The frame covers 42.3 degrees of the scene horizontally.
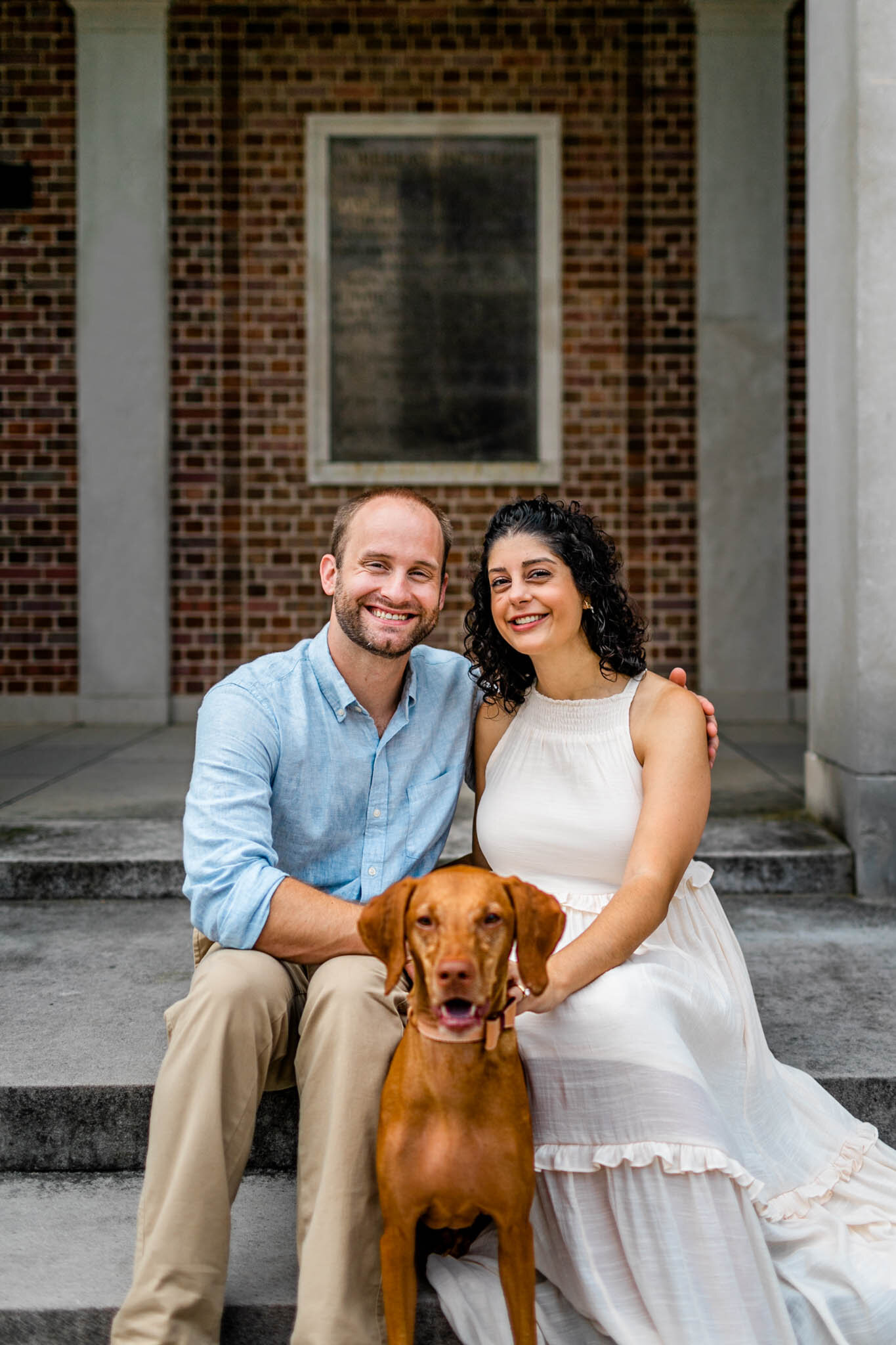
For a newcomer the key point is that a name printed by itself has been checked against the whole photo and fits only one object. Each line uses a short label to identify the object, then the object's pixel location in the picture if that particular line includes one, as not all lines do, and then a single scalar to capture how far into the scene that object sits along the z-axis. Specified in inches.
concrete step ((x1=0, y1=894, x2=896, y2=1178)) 103.7
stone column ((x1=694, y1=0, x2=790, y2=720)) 281.9
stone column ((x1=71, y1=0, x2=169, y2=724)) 280.7
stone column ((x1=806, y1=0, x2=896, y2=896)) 154.3
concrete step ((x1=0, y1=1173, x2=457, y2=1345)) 84.8
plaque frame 286.4
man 77.6
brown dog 74.8
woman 81.0
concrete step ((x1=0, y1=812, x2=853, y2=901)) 159.8
